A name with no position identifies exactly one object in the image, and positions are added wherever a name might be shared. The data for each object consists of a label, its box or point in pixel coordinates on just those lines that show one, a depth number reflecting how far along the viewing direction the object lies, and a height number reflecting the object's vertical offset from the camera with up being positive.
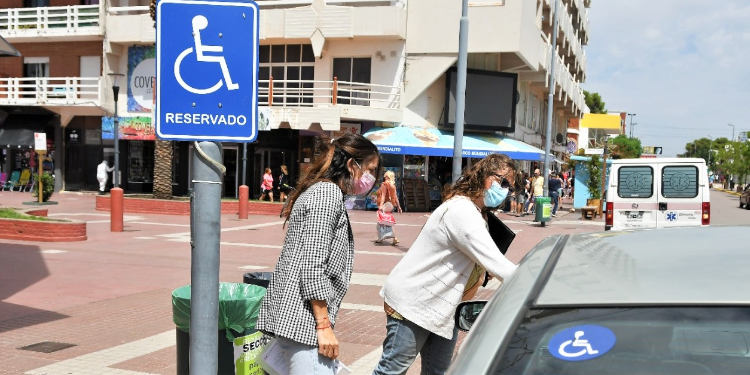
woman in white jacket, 3.35 -0.66
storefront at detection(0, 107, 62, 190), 30.99 +0.63
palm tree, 25.80 -0.91
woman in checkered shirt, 2.91 -0.52
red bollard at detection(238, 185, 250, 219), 20.73 -1.61
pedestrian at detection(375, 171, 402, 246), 14.70 -1.05
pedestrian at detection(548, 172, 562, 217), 26.55 -1.27
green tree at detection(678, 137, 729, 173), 132.88 +3.54
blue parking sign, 2.81 +0.35
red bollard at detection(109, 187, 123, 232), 16.00 -1.49
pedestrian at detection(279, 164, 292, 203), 26.11 -1.24
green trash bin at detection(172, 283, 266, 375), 3.68 -1.03
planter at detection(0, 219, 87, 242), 13.82 -1.77
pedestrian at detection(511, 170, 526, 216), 26.64 -1.87
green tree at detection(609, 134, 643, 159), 70.72 +2.05
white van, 13.88 -0.66
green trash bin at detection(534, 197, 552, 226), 20.64 -1.56
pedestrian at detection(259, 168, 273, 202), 26.26 -1.19
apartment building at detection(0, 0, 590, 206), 26.03 +3.30
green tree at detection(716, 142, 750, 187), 73.88 +0.66
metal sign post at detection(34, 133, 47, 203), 21.38 +0.12
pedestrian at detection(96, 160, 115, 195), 29.17 -1.14
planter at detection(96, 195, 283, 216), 21.50 -1.88
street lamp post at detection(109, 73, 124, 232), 16.00 -1.50
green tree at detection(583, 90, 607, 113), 102.88 +9.09
